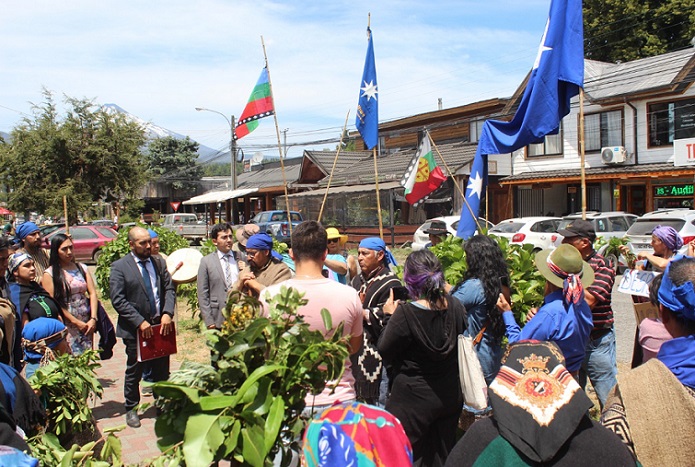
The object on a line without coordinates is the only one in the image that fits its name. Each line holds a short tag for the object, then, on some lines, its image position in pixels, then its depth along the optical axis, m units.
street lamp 32.19
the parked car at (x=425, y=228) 19.54
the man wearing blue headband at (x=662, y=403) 2.03
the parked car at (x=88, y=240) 21.75
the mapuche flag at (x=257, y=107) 9.09
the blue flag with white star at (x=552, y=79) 6.45
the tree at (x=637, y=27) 31.20
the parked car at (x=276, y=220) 26.12
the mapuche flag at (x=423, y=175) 9.66
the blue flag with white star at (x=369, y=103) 8.48
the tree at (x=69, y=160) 27.17
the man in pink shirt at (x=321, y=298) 2.97
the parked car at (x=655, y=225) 14.71
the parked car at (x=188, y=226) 32.81
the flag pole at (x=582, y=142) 5.70
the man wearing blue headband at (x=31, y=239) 6.46
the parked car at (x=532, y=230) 17.50
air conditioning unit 23.06
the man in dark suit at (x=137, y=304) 5.50
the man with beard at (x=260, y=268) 5.02
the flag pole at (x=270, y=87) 8.74
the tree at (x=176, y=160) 53.03
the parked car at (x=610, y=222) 17.66
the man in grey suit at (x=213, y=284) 5.97
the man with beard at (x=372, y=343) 4.14
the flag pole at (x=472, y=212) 7.05
